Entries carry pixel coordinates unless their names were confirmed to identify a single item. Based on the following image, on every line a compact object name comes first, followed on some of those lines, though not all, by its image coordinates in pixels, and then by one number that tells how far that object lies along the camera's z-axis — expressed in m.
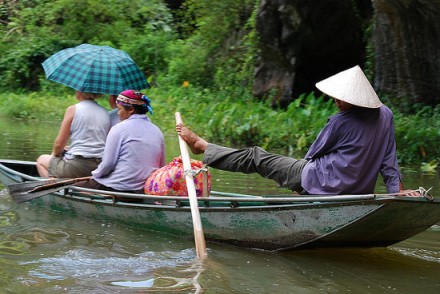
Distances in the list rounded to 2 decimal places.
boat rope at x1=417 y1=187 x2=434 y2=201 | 10.35
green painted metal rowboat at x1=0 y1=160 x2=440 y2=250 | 10.77
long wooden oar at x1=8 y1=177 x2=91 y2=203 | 14.37
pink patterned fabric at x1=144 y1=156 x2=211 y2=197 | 13.11
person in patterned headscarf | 13.59
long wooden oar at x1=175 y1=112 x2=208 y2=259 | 11.86
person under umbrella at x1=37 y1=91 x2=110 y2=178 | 14.54
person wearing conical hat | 11.37
